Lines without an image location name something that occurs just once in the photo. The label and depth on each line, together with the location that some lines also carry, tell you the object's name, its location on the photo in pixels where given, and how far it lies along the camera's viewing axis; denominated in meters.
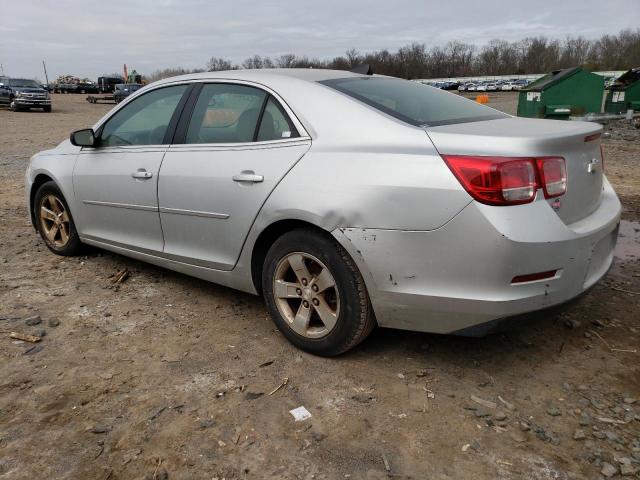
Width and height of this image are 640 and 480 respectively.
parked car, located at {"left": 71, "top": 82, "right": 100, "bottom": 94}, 55.90
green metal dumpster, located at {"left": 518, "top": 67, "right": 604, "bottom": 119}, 13.92
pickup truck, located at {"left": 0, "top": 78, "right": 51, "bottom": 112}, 28.30
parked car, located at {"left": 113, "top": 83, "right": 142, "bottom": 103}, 37.22
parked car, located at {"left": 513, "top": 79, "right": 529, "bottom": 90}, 60.83
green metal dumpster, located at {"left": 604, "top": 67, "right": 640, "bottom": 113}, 15.51
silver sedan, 2.41
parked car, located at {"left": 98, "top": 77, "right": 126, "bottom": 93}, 53.85
